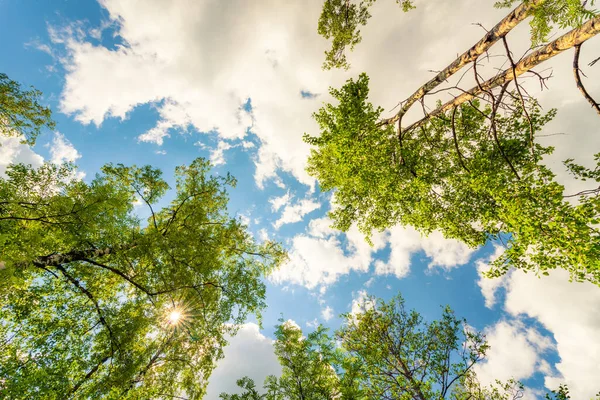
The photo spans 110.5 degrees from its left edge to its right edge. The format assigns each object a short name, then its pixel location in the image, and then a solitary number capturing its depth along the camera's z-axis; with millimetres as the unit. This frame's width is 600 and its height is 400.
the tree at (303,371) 13422
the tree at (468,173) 3730
